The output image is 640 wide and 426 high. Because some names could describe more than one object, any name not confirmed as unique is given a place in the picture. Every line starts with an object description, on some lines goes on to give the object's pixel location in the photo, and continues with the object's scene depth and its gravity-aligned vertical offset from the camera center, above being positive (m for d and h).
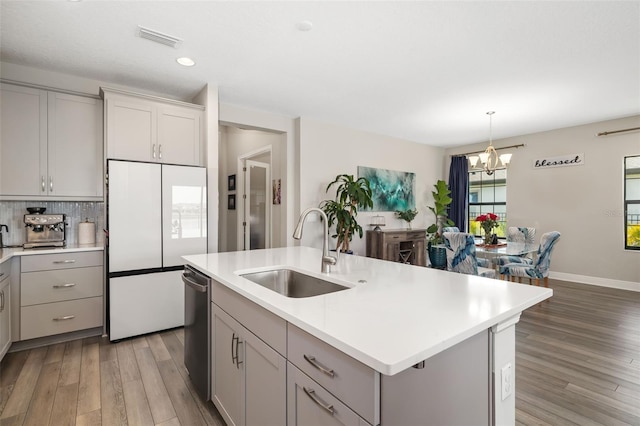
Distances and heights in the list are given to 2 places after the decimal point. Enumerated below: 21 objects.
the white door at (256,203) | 5.43 +0.13
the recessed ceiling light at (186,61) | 2.87 +1.38
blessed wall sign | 5.14 +0.83
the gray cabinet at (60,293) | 2.71 -0.75
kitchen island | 0.87 -0.37
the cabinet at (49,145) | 2.79 +0.61
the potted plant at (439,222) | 5.86 -0.24
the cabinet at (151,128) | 3.01 +0.84
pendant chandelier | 4.45 +0.76
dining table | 3.80 -0.49
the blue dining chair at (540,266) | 3.83 -0.70
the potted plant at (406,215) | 6.08 -0.09
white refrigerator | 2.88 -0.27
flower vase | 4.23 -0.38
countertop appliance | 2.88 -0.19
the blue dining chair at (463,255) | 3.76 -0.55
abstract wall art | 5.73 +0.42
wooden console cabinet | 5.35 -0.63
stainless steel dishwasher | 1.93 -0.78
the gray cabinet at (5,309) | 2.42 -0.78
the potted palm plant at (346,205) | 4.65 +0.05
